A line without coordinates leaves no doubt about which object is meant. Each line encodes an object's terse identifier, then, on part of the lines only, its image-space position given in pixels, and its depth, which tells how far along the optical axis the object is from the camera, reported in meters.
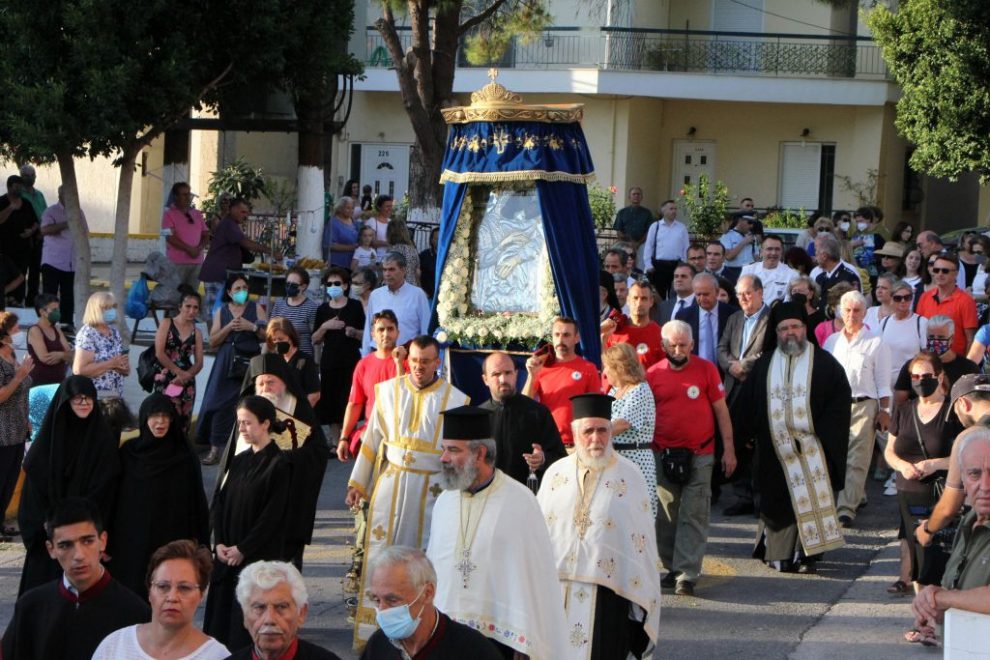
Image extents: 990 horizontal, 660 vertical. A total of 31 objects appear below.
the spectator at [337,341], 14.59
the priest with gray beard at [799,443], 11.21
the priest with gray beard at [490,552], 6.92
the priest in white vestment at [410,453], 9.41
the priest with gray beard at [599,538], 7.89
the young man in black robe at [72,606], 6.75
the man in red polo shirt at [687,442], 10.65
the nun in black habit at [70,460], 9.27
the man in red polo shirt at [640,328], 11.98
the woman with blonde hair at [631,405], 9.99
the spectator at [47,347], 12.60
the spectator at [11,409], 11.38
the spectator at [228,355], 13.95
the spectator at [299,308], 14.70
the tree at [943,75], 22.56
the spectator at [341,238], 19.59
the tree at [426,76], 20.38
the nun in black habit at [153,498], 9.20
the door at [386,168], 36.91
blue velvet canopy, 12.19
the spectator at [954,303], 14.17
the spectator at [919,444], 9.87
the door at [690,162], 36.09
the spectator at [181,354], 13.39
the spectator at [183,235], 18.23
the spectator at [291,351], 11.65
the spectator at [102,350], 12.33
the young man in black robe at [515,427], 9.24
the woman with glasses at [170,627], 6.20
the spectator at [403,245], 17.22
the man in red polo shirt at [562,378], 10.15
